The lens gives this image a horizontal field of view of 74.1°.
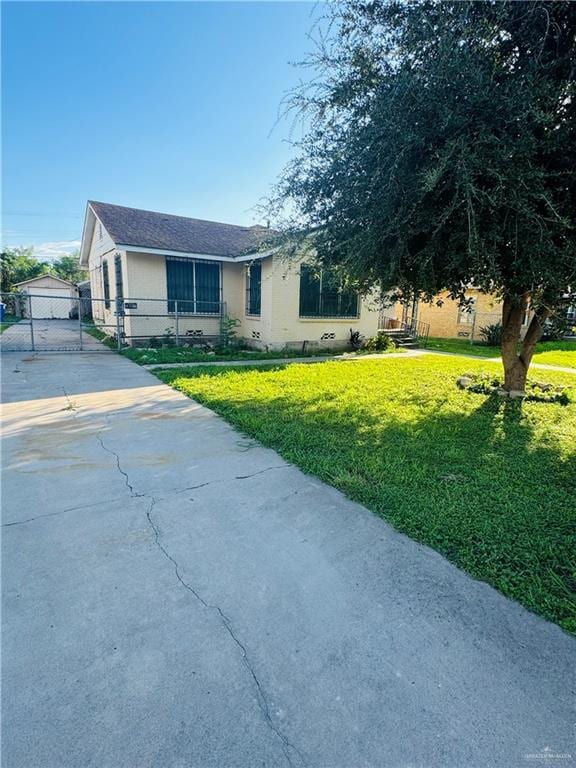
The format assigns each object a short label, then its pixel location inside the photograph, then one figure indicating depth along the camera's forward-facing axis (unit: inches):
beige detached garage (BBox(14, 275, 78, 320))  1107.3
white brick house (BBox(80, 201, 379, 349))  472.1
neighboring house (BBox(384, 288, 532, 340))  728.5
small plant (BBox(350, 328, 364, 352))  543.5
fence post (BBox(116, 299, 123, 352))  464.5
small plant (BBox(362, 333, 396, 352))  543.5
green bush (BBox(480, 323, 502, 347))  669.2
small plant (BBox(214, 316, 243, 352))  486.4
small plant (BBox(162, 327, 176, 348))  499.2
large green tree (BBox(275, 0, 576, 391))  148.5
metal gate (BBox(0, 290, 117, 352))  468.4
